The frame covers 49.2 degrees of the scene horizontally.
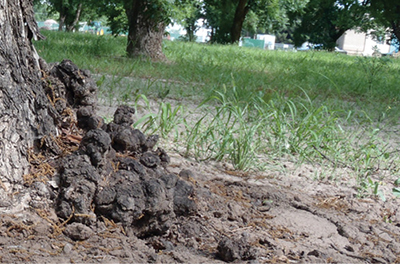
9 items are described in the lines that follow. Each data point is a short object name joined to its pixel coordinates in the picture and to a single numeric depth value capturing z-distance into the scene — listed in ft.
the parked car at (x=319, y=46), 105.91
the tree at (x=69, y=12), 85.81
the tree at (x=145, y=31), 25.51
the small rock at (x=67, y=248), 5.42
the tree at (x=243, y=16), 66.28
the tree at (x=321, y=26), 103.24
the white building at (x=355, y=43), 229.66
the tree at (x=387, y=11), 34.04
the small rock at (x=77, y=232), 5.78
